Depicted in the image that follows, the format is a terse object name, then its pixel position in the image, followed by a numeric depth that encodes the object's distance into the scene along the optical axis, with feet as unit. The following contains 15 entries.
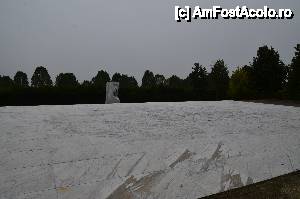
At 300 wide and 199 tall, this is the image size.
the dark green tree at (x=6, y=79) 203.30
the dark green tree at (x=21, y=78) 215.51
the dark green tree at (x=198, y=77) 138.96
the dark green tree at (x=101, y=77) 189.37
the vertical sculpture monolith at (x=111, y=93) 59.82
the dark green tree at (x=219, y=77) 147.54
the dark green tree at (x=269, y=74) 106.52
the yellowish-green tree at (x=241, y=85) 112.37
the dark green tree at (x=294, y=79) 92.94
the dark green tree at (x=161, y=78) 258.20
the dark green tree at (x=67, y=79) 171.55
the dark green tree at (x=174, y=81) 211.61
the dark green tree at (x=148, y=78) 217.15
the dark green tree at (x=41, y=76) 200.95
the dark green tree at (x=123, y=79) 203.62
